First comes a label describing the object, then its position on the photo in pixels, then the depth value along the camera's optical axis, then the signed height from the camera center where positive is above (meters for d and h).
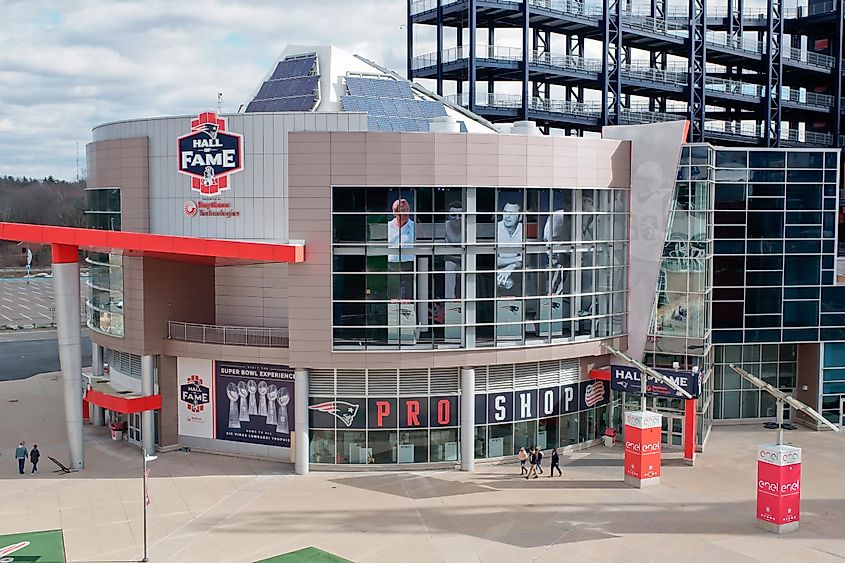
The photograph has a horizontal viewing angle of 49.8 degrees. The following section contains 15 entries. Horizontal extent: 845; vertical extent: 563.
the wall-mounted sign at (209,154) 35.47 +3.04
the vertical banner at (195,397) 37.38 -6.84
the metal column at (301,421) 34.22 -7.18
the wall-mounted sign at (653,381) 36.66 -6.16
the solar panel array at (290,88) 39.84 +6.45
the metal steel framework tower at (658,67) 62.81 +12.41
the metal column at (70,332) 34.91 -3.91
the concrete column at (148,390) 36.94 -6.48
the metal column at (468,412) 34.91 -6.95
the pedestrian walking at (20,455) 34.38 -8.45
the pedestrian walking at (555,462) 33.50 -8.51
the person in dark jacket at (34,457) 34.34 -8.51
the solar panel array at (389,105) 37.66 +5.45
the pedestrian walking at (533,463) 33.66 -8.60
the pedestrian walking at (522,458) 33.62 -8.39
